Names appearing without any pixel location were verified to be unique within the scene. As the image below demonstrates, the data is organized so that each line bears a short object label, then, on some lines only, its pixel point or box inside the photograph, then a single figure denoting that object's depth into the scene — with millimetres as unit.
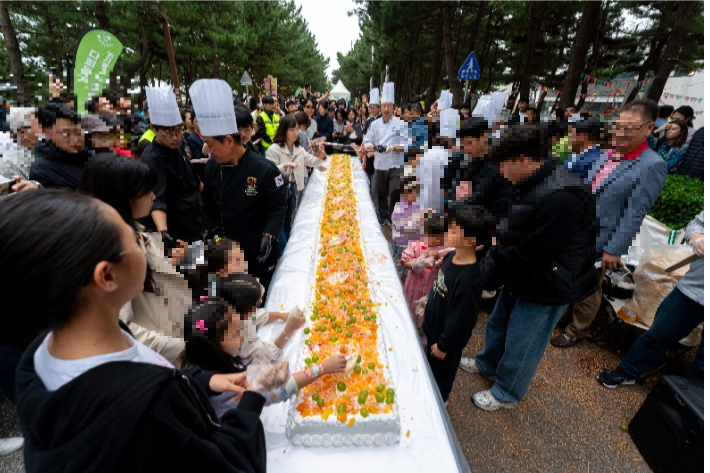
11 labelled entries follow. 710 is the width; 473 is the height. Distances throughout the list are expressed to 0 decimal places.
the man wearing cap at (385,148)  5664
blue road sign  8406
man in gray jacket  2648
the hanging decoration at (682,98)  13418
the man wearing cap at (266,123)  6836
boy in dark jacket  1984
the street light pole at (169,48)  8710
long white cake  1621
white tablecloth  1547
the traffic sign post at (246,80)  15578
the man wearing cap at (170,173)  2805
